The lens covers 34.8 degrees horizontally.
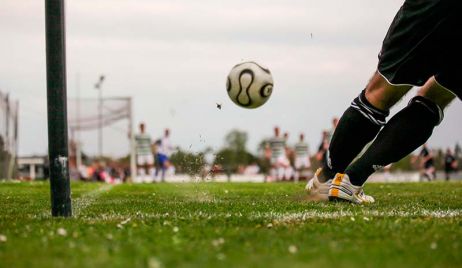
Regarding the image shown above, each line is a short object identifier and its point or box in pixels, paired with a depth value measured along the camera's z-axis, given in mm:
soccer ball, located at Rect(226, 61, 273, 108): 6578
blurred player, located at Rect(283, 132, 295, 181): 29422
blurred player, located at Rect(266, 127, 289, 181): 28828
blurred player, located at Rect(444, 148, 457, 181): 33969
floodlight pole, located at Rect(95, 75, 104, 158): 32750
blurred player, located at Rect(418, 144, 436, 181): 27500
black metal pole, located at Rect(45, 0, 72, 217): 4691
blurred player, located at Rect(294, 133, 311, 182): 30422
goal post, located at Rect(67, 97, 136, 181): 32219
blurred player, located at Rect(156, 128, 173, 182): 26359
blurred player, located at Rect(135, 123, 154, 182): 26719
